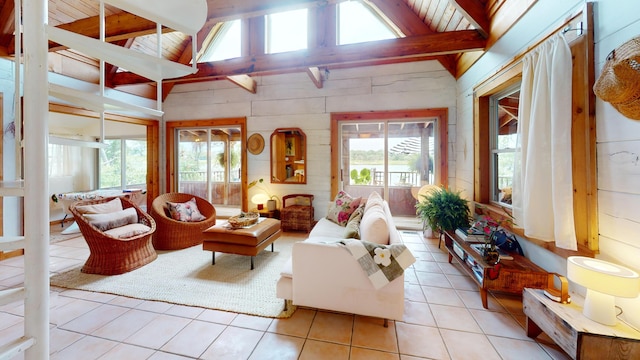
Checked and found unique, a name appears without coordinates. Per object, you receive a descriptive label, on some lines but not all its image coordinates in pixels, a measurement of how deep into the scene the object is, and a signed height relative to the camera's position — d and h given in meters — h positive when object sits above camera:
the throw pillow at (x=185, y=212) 3.69 -0.45
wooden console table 1.94 -0.77
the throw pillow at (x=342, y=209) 3.44 -0.41
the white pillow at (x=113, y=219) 2.79 -0.43
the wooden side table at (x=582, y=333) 1.30 -0.86
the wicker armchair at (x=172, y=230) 3.49 -0.69
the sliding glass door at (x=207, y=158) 5.54 +0.51
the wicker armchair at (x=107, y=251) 2.67 -0.76
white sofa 1.84 -0.79
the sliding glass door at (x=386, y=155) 4.54 +0.45
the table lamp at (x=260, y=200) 4.81 -0.37
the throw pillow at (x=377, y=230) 2.04 -0.42
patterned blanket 1.79 -0.59
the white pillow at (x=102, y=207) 2.88 -0.31
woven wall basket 1.26 +0.52
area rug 2.21 -1.03
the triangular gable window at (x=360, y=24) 4.08 +2.55
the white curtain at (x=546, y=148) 1.72 +0.22
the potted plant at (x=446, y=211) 3.03 -0.41
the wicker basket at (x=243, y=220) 3.03 -0.49
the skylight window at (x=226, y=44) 4.66 +2.61
